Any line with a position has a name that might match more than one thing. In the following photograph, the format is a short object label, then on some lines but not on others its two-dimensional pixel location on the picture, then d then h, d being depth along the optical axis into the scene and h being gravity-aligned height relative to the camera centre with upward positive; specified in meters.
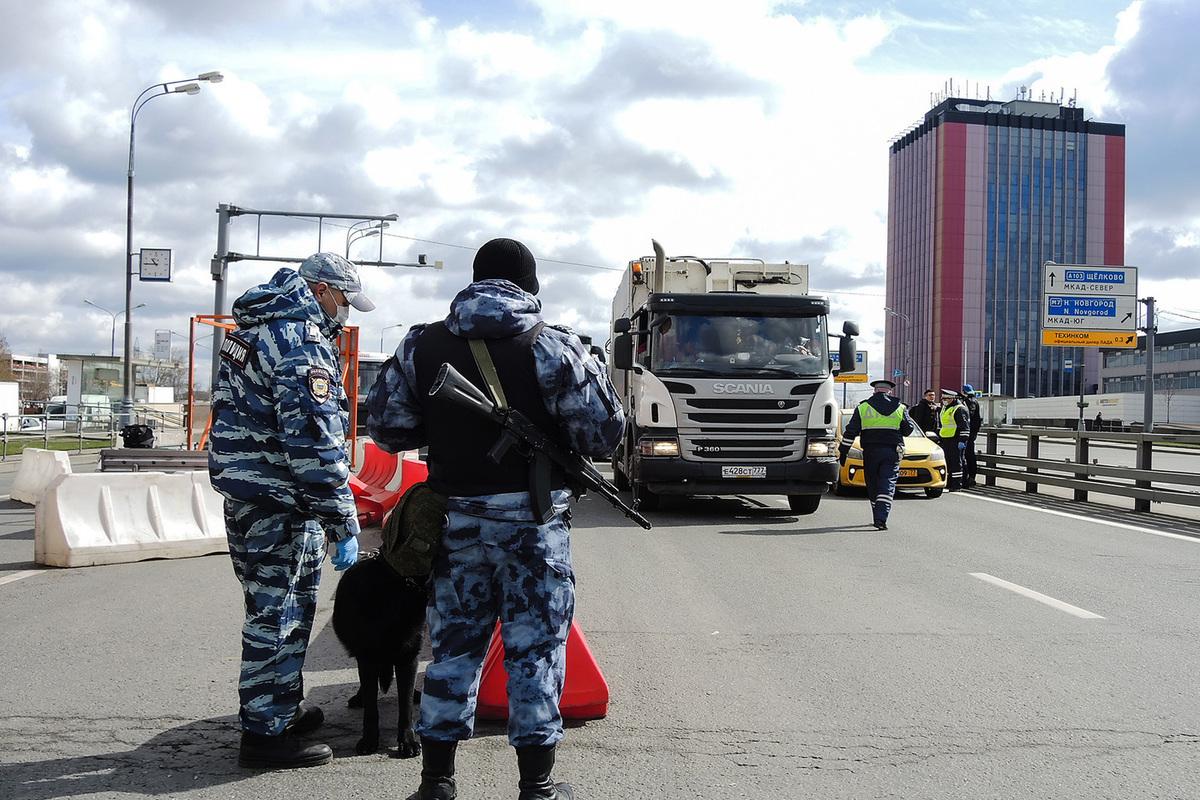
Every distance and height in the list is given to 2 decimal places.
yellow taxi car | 16.31 -0.86
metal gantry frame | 27.73 +4.14
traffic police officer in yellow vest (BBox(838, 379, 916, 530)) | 12.27 -0.28
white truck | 12.69 +0.18
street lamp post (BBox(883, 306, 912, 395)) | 129.10 +8.77
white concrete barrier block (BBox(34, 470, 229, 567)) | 8.71 -1.06
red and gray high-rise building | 122.81 +22.44
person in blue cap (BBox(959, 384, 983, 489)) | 18.80 -0.30
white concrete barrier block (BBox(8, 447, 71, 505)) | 13.55 -1.03
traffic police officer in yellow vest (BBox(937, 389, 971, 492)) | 18.22 -0.36
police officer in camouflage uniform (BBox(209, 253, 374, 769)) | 3.83 -0.28
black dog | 4.00 -0.87
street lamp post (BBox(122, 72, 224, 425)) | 28.39 +2.67
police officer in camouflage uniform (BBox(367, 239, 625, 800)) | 3.32 -0.43
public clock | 29.78 +3.70
